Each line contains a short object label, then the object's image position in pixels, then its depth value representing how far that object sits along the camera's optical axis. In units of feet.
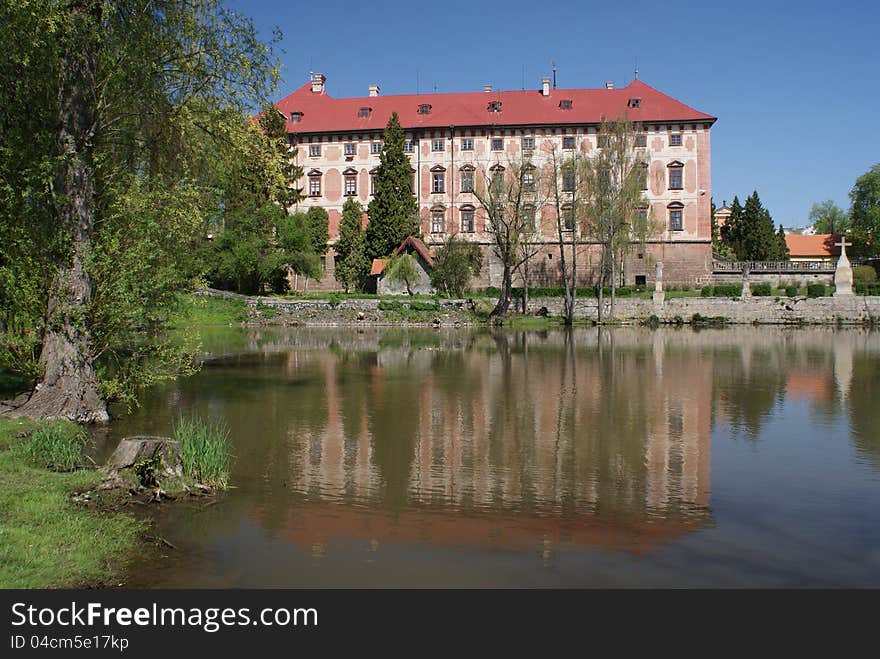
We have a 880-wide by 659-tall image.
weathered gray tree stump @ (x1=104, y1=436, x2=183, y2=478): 28.55
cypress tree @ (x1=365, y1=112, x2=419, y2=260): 181.88
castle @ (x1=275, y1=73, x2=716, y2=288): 193.67
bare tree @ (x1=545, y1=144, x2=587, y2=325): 154.46
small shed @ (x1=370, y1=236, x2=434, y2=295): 174.91
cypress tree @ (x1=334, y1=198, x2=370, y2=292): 183.01
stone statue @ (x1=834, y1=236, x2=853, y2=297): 159.33
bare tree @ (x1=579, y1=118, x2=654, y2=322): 153.28
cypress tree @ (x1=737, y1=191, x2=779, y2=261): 228.22
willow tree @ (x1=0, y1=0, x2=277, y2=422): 41.68
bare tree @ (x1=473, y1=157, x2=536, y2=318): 154.20
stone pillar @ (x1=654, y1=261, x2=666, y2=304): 163.73
